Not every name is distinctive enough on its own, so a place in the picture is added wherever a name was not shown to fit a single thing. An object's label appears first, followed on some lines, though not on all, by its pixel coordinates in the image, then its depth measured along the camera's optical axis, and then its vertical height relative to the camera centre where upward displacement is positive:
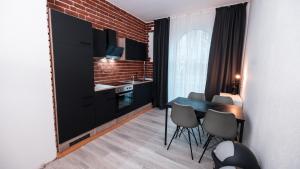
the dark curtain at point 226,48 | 3.15 +0.55
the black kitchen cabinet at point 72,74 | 1.99 -0.09
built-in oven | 3.19 -0.63
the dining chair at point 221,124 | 1.79 -0.72
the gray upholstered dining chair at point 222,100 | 2.64 -0.56
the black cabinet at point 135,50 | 3.60 +0.55
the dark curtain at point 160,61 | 4.18 +0.28
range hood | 2.91 +0.50
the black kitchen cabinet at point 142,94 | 3.73 -0.72
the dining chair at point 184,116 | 2.07 -0.71
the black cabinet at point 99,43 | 2.77 +0.53
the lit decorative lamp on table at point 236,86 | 3.27 -0.35
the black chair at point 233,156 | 1.29 -0.84
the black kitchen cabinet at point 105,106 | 2.71 -0.78
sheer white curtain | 3.63 +0.54
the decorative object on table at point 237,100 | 2.75 -0.58
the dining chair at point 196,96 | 2.87 -0.54
